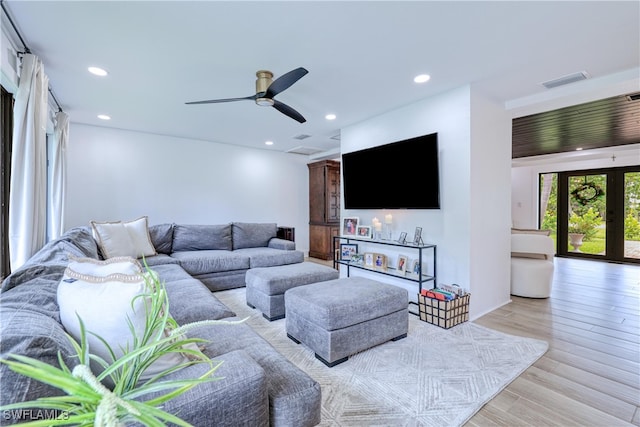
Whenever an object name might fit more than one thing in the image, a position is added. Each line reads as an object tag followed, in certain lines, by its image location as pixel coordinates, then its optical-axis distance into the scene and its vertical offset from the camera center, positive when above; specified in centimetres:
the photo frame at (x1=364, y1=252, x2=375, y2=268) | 390 -66
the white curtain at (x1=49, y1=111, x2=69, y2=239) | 323 +33
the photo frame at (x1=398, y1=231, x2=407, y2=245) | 350 -33
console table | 320 -74
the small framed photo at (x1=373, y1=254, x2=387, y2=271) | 376 -67
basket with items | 276 -94
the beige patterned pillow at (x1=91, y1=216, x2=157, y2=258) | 335 -35
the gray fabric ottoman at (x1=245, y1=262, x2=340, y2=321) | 294 -76
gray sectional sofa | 74 -60
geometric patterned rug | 163 -115
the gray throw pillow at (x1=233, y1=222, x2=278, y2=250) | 474 -40
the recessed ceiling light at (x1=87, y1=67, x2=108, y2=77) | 258 +130
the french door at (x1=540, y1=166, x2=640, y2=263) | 580 +2
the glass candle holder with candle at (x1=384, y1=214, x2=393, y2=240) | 376 -16
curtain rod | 179 +127
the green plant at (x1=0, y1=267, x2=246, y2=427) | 47 -33
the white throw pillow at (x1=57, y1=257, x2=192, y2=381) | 93 -33
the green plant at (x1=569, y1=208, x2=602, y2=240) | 625 -23
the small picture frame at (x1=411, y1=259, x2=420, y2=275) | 344 -68
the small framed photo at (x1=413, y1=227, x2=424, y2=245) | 338 -30
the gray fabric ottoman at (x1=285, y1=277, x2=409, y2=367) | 211 -84
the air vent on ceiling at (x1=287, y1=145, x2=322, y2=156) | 602 +136
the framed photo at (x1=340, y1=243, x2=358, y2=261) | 423 -58
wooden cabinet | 615 +13
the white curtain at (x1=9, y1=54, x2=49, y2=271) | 196 +30
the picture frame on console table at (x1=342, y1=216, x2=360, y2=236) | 427 -21
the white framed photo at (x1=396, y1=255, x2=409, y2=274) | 356 -65
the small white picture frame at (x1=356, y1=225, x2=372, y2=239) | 405 -29
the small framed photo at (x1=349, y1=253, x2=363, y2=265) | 409 -69
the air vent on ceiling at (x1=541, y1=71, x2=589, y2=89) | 273 +134
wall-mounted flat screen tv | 326 +47
